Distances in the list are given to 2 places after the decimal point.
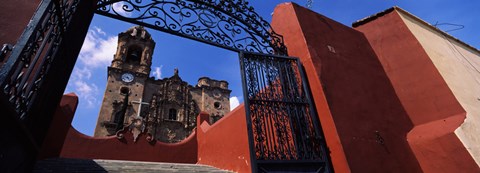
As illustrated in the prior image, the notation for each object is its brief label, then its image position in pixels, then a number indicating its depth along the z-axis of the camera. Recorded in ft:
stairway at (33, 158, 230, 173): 14.94
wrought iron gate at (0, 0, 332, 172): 6.39
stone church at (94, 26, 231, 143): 72.08
